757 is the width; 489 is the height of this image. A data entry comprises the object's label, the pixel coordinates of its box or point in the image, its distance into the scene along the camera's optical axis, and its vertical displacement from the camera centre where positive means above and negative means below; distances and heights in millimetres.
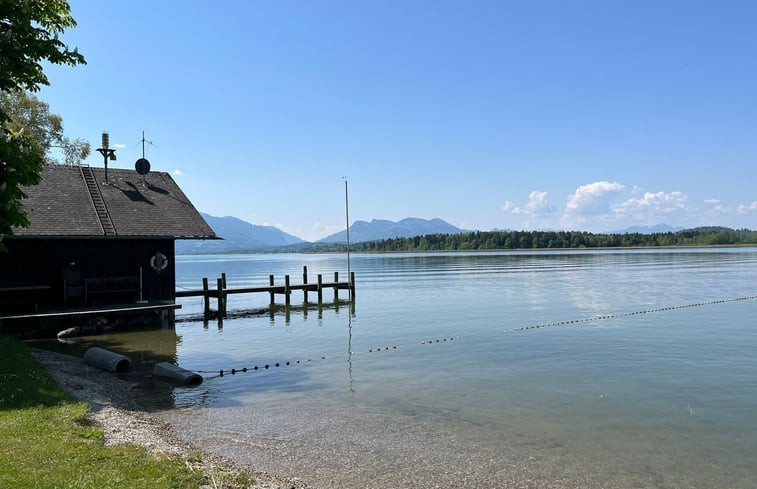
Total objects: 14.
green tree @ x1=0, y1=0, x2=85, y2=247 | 11453 +4291
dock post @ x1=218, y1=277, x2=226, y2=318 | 36394 -3438
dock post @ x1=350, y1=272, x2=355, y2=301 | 43594 -3092
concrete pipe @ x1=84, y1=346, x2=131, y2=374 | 18375 -3698
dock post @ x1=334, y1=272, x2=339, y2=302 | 45169 -3521
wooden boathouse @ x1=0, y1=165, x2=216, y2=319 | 25297 +282
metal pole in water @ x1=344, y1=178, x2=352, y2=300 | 44162 +3131
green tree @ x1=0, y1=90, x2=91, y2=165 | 40906 +10058
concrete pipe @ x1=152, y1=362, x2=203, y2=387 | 17203 -3912
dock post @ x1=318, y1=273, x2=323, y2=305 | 42500 -3277
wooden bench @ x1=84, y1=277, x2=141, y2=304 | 26938 -1848
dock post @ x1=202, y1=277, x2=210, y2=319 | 36094 -3126
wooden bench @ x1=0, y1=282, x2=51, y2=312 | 24645 -1933
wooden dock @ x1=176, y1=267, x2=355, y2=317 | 36562 -2988
